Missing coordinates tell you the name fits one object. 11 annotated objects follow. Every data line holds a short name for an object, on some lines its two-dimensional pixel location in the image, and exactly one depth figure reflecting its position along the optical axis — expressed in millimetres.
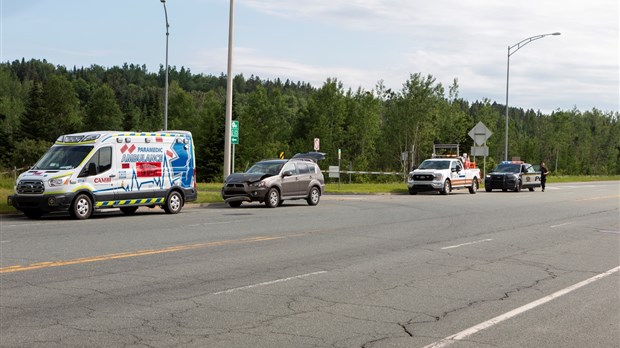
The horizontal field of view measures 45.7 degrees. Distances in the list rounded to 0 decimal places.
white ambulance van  19844
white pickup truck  37219
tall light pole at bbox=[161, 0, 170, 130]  36916
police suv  42438
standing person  45000
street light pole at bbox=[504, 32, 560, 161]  49675
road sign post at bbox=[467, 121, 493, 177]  45875
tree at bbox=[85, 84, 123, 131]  110188
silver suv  25641
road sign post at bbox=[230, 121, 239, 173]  29817
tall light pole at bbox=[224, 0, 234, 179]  28953
